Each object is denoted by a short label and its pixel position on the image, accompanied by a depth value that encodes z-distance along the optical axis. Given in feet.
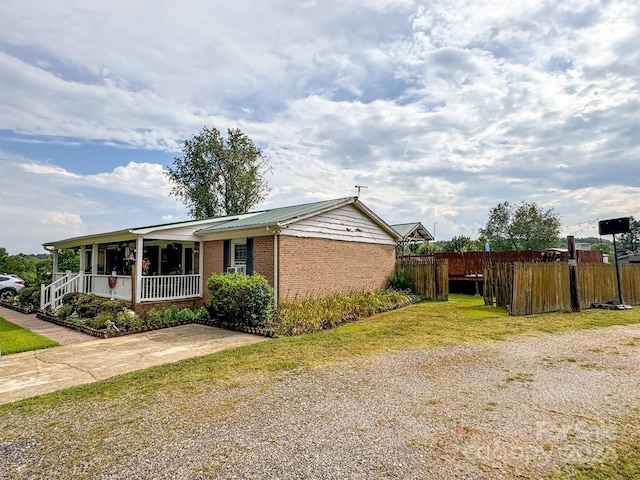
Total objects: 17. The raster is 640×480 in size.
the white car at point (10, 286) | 65.36
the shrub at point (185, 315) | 39.17
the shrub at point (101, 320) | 35.42
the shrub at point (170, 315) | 37.85
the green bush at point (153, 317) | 36.84
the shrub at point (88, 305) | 40.61
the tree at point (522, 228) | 102.68
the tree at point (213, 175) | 111.14
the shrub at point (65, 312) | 41.94
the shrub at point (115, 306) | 38.60
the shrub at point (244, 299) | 34.12
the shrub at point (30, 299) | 50.61
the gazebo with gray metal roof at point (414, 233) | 93.66
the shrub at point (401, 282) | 56.95
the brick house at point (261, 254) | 39.93
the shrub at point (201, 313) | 40.55
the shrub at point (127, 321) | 34.91
